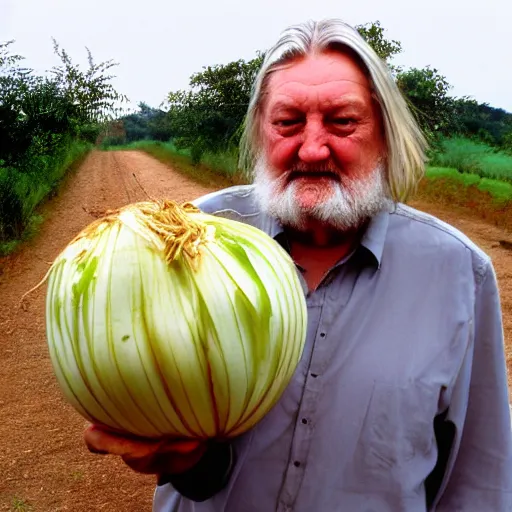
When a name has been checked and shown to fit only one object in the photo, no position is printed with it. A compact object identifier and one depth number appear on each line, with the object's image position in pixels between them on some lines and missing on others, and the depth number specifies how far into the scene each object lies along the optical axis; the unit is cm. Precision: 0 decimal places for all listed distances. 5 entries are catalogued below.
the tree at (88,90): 1856
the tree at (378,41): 1367
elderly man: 150
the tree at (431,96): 1590
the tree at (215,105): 1711
